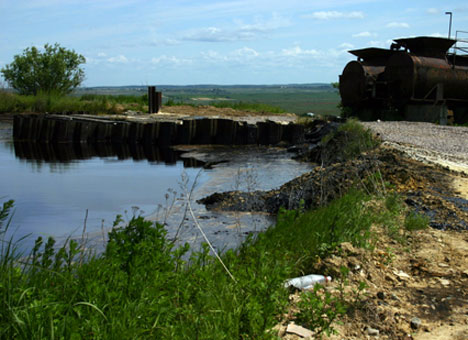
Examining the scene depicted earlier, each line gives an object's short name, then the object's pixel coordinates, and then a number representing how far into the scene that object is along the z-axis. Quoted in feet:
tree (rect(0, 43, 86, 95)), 113.70
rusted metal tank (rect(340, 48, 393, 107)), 73.05
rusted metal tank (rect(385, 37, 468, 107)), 69.21
